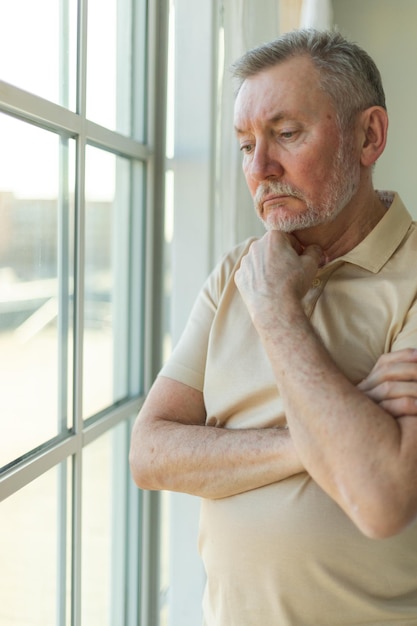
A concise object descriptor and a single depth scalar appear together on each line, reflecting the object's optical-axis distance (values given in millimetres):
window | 1564
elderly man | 1195
